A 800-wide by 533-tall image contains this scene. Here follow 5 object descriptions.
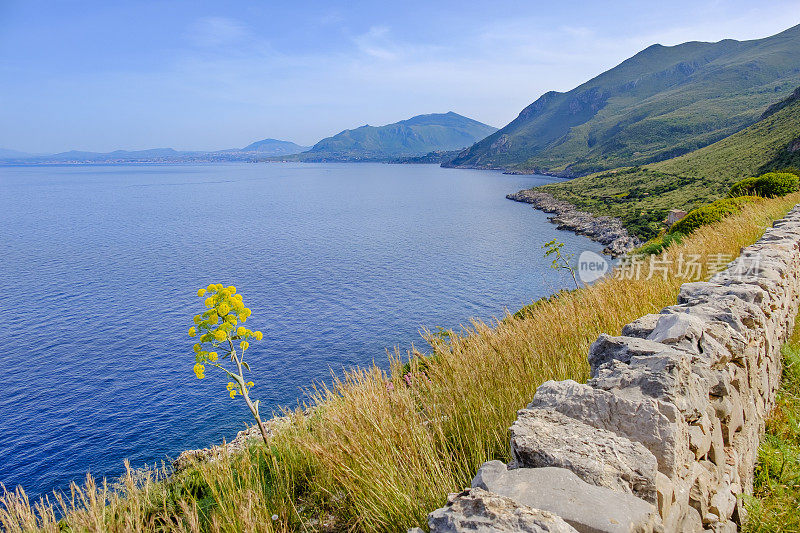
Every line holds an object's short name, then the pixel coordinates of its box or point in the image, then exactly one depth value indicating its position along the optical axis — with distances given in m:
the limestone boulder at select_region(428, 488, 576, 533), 2.23
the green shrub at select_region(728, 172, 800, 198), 23.27
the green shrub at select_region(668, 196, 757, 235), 21.22
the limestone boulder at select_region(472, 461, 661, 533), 2.38
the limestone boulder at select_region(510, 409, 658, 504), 2.73
